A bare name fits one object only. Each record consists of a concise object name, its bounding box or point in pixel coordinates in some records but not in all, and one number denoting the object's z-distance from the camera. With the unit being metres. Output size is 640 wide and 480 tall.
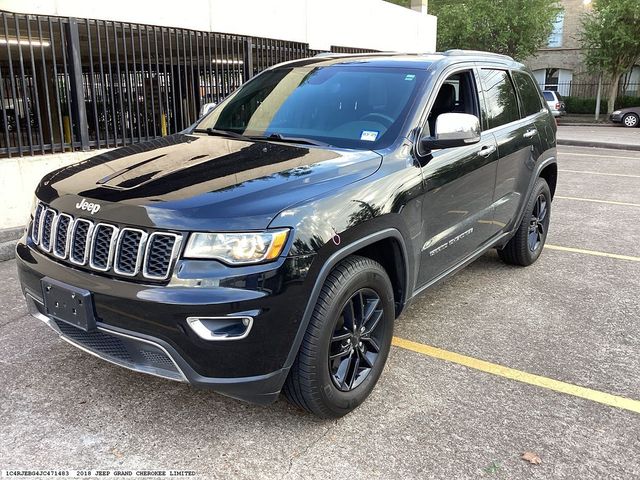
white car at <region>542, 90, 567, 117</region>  24.06
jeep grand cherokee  2.46
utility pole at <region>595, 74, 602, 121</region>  29.33
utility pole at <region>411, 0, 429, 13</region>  21.08
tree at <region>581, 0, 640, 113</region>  25.39
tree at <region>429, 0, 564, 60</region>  28.33
